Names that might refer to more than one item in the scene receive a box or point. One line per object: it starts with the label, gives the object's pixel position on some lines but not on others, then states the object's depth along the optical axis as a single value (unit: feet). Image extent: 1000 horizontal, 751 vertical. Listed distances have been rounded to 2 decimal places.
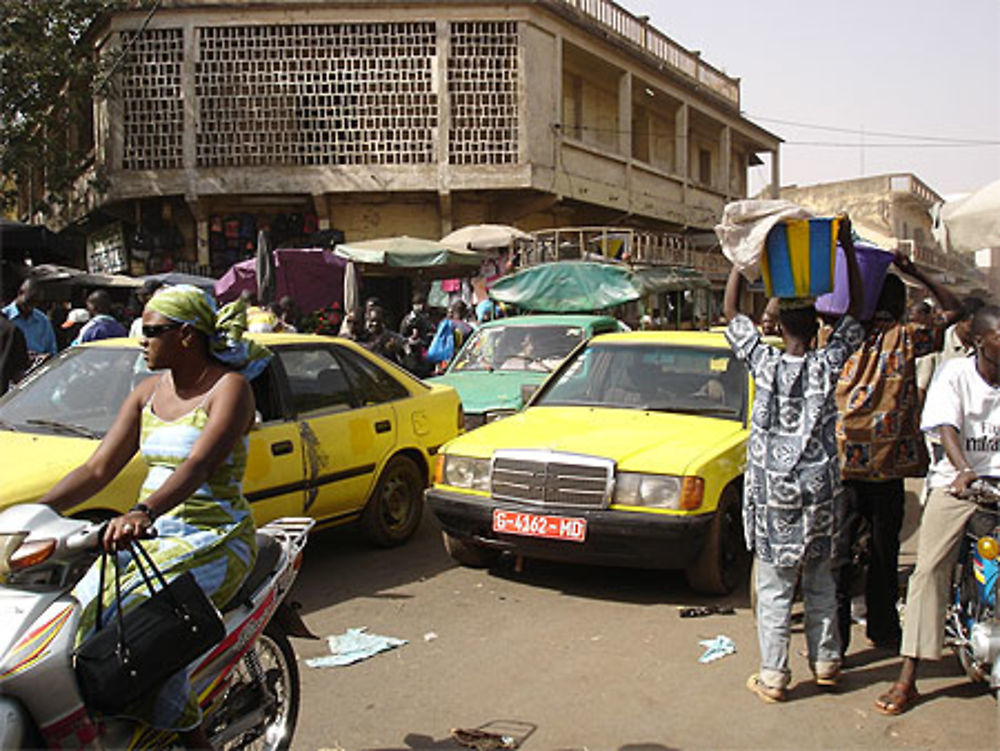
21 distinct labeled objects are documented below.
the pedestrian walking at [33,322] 27.84
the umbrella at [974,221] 16.33
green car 28.60
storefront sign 63.77
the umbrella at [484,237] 48.42
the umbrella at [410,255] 45.98
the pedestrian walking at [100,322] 26.63
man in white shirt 12.15
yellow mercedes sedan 16.21
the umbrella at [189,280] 45.44
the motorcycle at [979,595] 11.45
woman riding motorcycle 8.54
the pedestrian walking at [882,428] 13.93
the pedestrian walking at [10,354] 24.57
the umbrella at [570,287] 40.29
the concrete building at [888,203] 134.92
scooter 7.48
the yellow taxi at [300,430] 14.96
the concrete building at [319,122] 58.39
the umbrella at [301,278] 45.62
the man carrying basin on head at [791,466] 12.30
